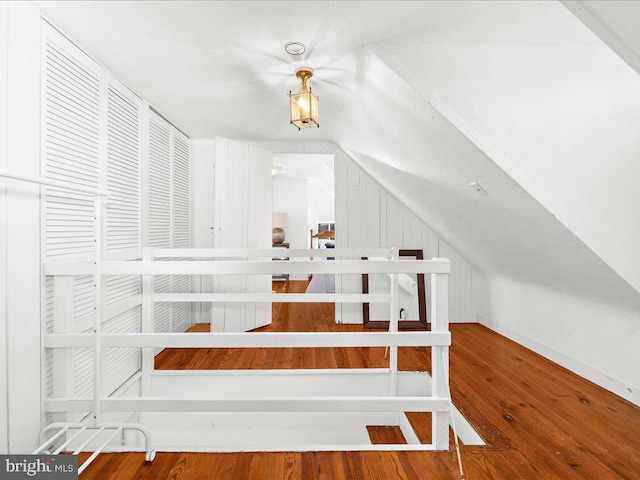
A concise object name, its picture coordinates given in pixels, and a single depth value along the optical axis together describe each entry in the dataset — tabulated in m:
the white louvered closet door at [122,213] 1.92
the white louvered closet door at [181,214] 2.89
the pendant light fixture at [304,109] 1.69
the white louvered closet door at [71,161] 1.43
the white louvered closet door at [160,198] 2.47
